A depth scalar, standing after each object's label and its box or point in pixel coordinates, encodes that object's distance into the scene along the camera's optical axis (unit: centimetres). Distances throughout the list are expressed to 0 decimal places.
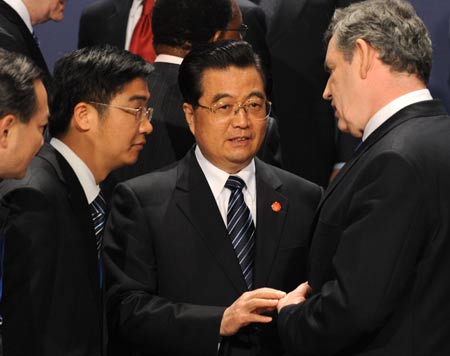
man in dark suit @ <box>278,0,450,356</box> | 440
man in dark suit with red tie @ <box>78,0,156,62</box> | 801
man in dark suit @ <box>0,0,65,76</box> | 685
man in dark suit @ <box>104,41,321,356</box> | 545
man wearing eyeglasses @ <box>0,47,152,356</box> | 484
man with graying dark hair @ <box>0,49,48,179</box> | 470
